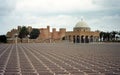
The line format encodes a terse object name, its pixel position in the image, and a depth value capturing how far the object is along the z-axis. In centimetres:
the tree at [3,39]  6018
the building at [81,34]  5691
